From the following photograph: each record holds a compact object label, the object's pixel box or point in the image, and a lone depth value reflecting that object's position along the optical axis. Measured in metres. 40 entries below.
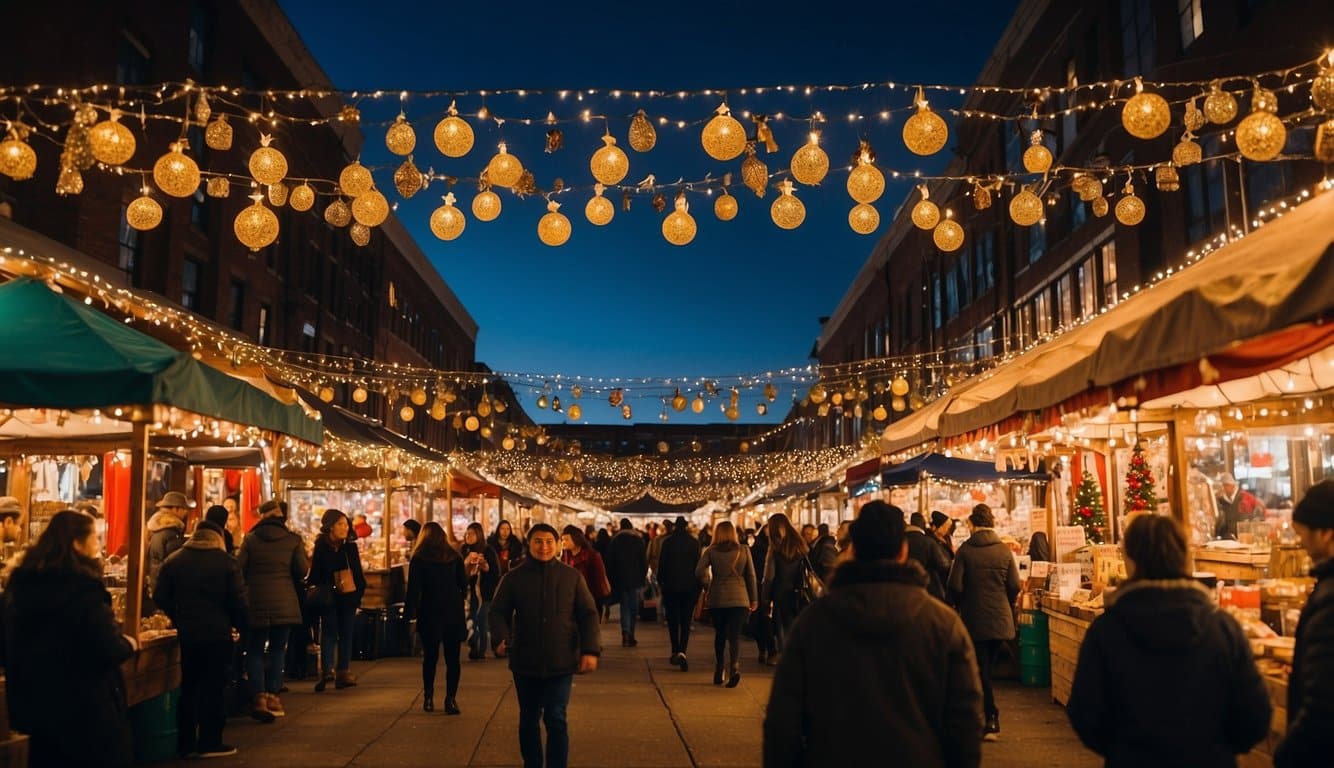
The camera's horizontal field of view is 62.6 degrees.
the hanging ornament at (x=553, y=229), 10.88
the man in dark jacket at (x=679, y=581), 15.08
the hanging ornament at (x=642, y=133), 10.02
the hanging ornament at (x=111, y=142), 9.33
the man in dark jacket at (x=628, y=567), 18.66
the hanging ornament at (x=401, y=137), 10.06
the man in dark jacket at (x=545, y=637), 7.07
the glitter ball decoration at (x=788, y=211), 10.96
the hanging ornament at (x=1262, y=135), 8.30
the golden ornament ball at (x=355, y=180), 10.23
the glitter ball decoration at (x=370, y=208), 10.56
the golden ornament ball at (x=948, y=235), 11.33
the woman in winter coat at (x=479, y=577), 15.52
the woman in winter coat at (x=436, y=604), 10.77
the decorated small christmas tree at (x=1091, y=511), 15.30
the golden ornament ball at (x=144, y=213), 11.18
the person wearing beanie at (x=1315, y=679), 3.95
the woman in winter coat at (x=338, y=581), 12.59
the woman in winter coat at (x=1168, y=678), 3.94
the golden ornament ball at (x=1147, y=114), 9.06
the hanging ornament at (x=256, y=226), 10.93
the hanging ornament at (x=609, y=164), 10.05
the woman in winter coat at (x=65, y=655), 5.36
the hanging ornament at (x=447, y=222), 11.04
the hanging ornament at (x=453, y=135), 9.92
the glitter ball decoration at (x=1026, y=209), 10.98
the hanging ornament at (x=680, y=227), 10.88
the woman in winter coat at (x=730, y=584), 12.76
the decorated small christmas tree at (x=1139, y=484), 12.66
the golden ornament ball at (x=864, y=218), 10.99
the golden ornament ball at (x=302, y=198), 11.06
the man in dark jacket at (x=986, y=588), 9.52
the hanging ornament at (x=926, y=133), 9.35
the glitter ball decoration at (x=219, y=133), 10.49
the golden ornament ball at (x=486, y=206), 10.77
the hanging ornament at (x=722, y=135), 9.45
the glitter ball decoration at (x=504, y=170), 10.02
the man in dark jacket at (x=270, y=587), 10.41
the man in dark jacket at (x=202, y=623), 8.74
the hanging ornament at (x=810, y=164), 9.88
